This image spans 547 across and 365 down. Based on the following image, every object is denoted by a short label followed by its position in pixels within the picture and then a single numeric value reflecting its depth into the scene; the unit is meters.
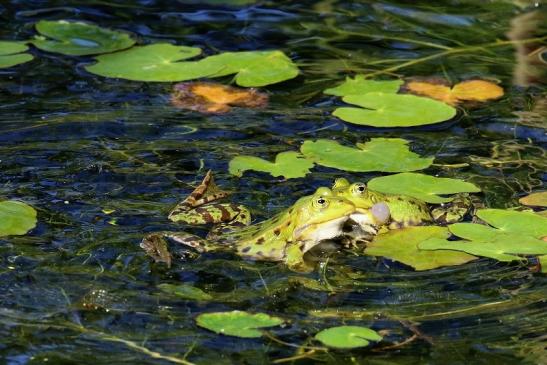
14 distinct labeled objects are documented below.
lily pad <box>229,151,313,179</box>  9.87
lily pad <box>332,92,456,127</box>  11.02
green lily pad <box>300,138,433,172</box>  9.98
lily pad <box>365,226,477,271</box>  8.24
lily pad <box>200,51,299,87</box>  12.22
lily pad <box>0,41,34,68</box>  12.72
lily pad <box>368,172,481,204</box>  9.34
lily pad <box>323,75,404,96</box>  11.91
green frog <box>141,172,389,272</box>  8.50
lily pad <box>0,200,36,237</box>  8.59
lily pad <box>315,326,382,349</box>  6.91
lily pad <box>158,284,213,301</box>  7.67
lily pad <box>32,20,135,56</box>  13.17
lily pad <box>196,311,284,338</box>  7.08
